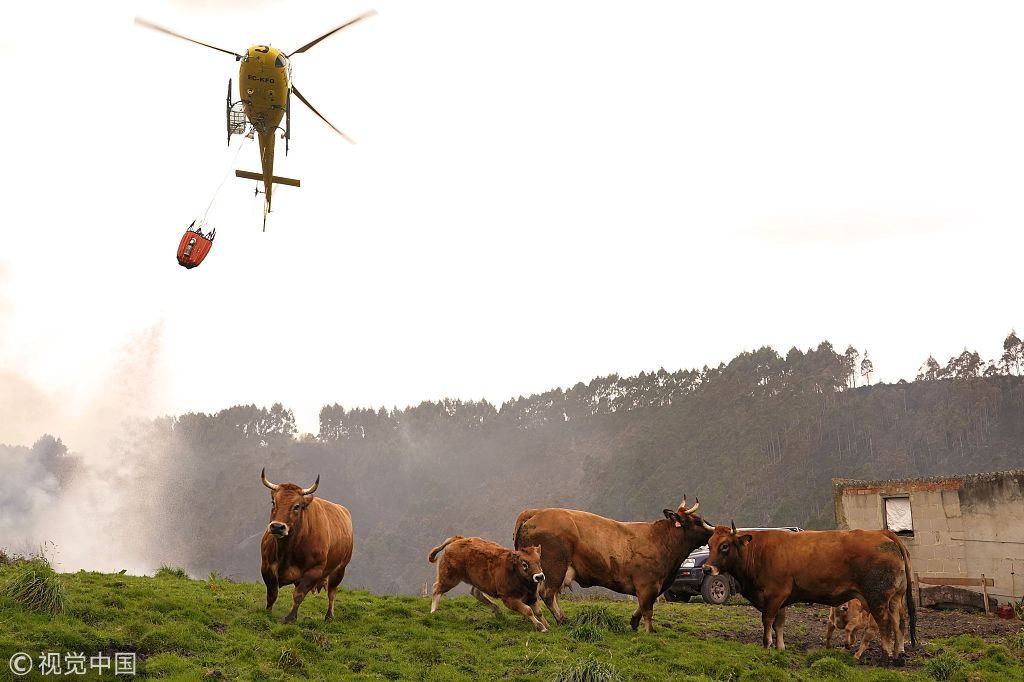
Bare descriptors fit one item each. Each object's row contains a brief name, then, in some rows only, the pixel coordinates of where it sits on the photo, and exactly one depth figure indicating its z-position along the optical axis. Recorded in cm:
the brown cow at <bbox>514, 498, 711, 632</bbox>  1639
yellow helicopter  2909
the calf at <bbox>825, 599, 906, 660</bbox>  1514
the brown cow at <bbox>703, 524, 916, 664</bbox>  1452
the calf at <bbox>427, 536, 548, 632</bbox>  1541
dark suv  2267
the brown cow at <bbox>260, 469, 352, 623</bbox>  1436
